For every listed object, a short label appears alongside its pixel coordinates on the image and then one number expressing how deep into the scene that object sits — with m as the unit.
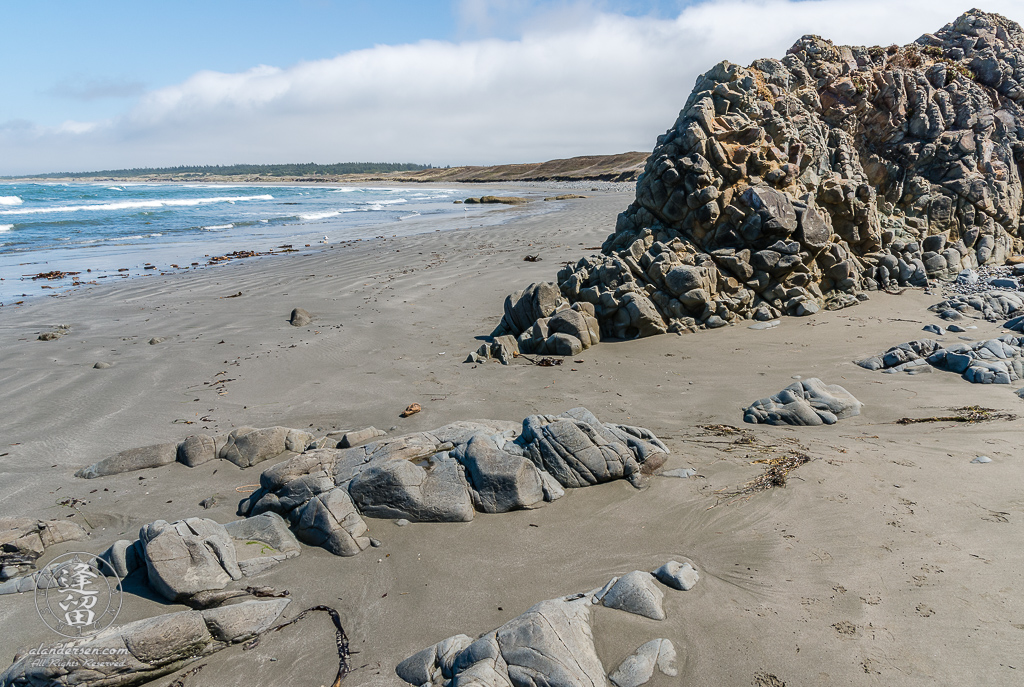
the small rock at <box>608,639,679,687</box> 2.80
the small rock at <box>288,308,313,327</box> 9.84
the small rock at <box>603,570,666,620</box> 3.19
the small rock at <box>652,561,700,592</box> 3.40
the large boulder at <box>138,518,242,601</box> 3.39
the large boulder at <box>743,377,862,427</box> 5.57
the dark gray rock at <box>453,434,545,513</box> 4.30
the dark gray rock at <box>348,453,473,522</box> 4.18
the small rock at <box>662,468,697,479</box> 4.68
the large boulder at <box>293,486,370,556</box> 3.91
